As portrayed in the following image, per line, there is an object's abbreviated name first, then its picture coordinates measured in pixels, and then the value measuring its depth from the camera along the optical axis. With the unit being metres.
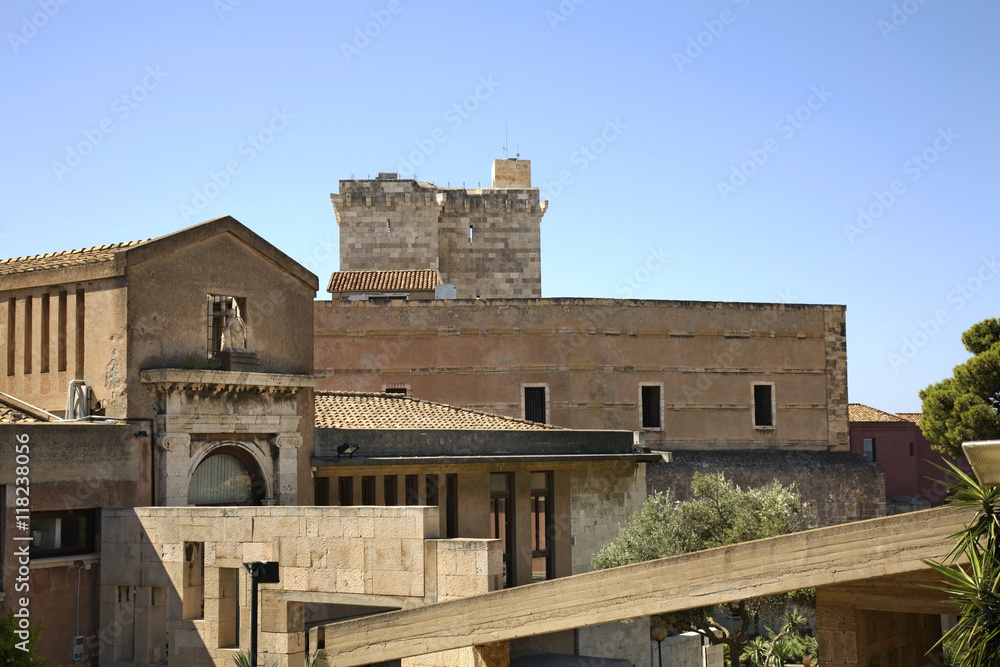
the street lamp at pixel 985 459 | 7.88
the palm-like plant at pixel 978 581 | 7.89
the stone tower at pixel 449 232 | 43.03
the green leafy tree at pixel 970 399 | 34.69
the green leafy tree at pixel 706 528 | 21.92
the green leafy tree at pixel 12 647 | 12.64
